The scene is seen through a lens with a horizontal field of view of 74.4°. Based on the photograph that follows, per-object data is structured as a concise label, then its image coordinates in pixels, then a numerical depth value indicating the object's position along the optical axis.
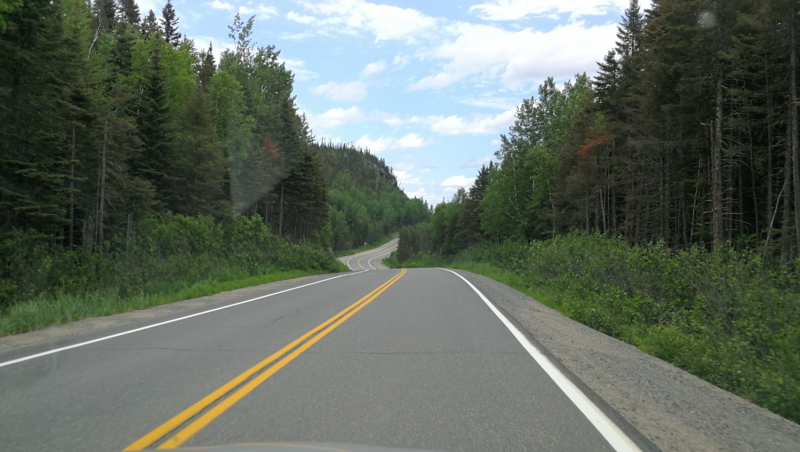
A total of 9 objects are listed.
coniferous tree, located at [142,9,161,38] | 56.85
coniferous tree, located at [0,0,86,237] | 18.58
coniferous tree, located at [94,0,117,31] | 56.44
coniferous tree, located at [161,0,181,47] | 65.75
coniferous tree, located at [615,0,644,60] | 39.53
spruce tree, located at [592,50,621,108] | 37.31
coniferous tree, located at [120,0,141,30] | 63.52
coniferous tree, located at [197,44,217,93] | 51.28
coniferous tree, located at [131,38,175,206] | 33.16
